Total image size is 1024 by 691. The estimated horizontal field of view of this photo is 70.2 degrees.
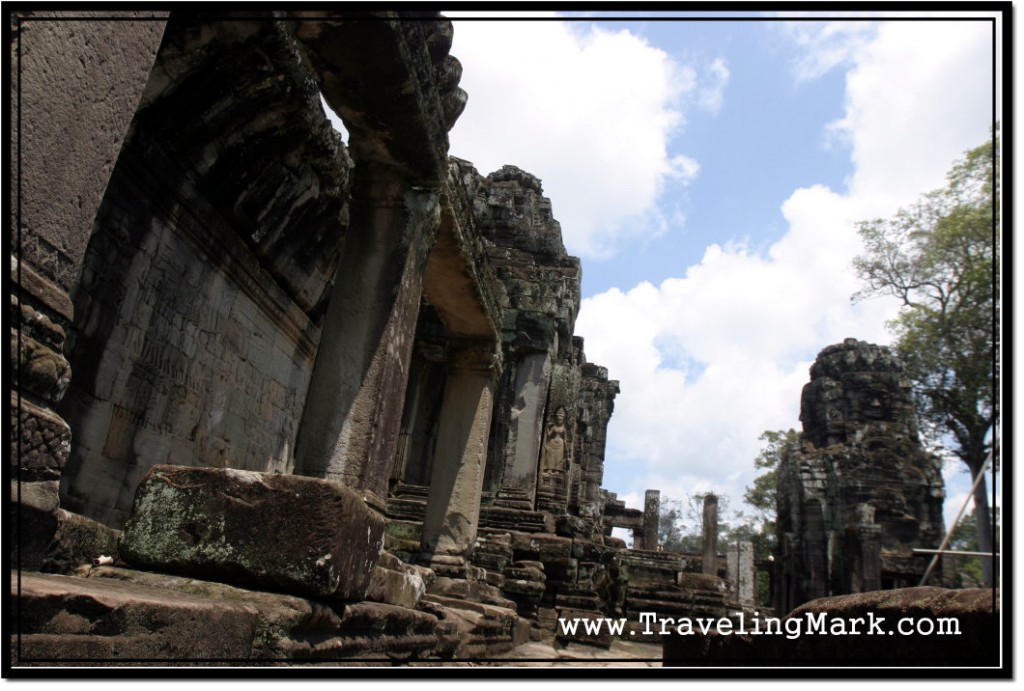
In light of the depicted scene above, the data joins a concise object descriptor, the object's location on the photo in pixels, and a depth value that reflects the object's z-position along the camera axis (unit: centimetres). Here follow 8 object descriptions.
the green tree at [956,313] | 1873
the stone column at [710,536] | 2589
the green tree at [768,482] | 4212
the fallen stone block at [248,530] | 258
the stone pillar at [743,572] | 2473
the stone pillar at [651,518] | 2854
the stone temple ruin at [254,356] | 223
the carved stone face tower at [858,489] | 2456
